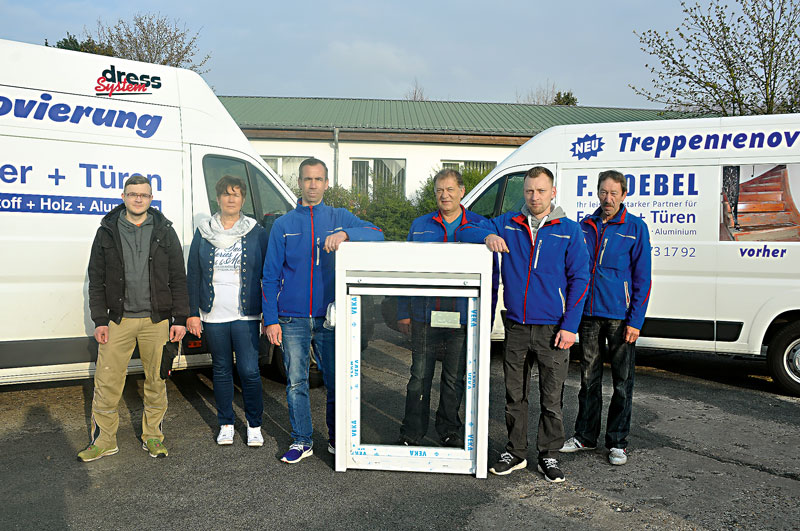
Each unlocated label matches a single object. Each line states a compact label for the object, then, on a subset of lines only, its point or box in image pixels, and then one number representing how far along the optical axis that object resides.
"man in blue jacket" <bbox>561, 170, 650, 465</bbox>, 4.23
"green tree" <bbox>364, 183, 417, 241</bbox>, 17.27
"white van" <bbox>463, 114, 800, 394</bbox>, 5.91
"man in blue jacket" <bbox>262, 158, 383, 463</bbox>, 4.18
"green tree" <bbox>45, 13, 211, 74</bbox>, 23.14
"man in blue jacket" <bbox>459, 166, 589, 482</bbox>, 3.90
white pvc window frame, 3.80
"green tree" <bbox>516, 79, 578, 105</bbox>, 35.25
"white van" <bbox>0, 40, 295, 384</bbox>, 4.79
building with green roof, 19.25
